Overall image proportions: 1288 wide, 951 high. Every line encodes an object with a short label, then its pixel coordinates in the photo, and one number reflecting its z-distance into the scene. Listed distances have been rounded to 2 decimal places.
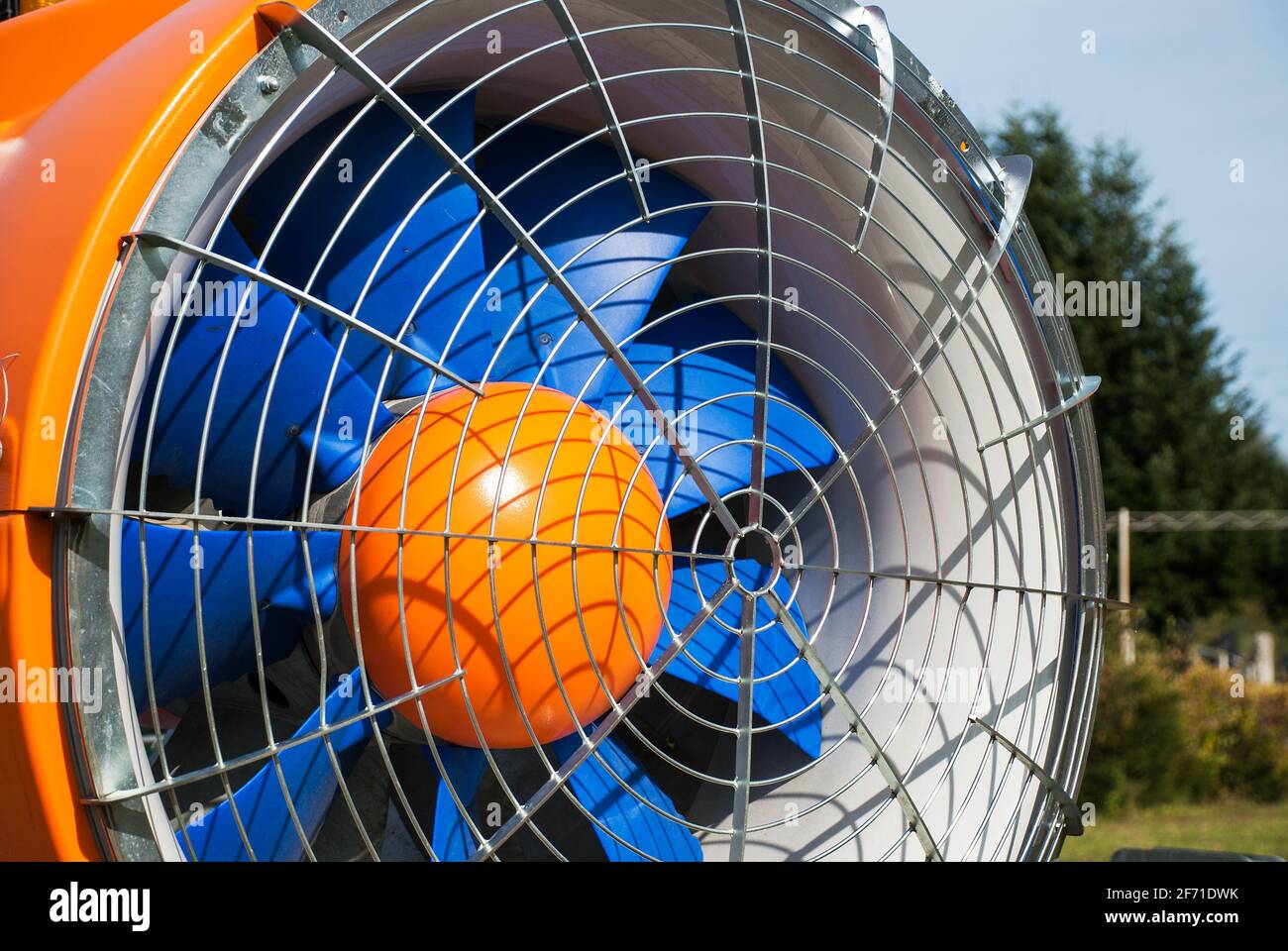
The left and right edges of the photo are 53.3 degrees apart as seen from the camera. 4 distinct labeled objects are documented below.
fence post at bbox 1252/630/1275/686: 10.16
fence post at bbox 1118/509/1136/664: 8.03
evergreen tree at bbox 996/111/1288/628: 11.29
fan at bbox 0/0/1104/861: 1.44
